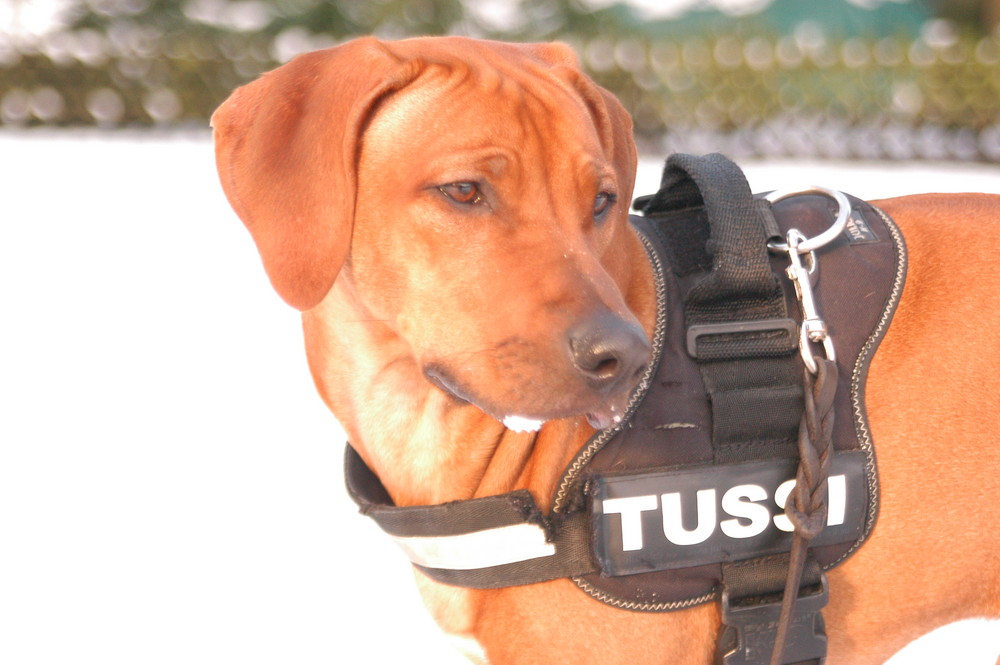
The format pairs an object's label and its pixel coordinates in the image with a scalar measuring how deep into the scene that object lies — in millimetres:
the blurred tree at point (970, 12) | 11263
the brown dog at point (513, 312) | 1912
